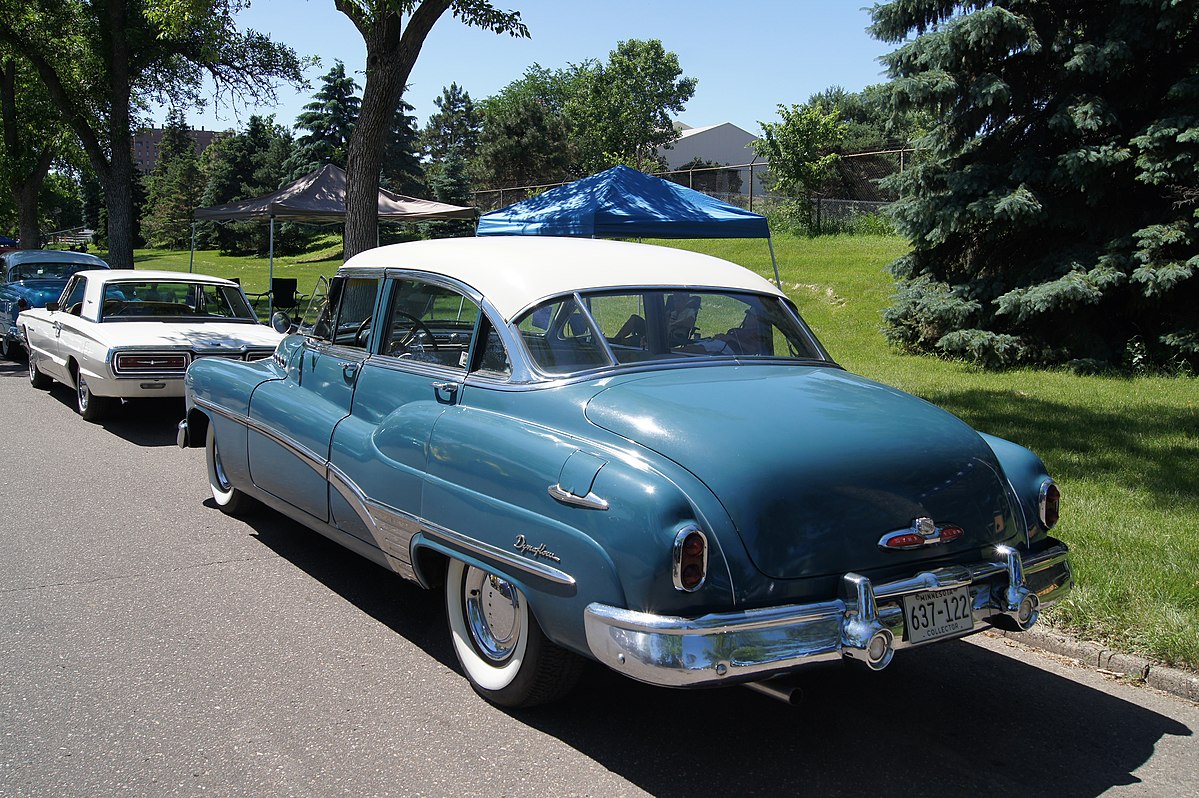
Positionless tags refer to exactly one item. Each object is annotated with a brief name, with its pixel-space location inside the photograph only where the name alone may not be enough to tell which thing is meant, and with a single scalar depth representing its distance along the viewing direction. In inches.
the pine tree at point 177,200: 2623.0
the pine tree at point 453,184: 1959.9
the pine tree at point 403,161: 2404.0
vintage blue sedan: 129.3
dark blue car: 597.9
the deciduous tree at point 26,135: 1027.9
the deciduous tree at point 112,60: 760.3
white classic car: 372.8
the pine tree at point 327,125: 2113.7
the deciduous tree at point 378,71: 449.1
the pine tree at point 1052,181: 464.4
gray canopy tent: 787.4
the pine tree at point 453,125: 3855.8
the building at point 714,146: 3184.1
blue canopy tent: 475.8
